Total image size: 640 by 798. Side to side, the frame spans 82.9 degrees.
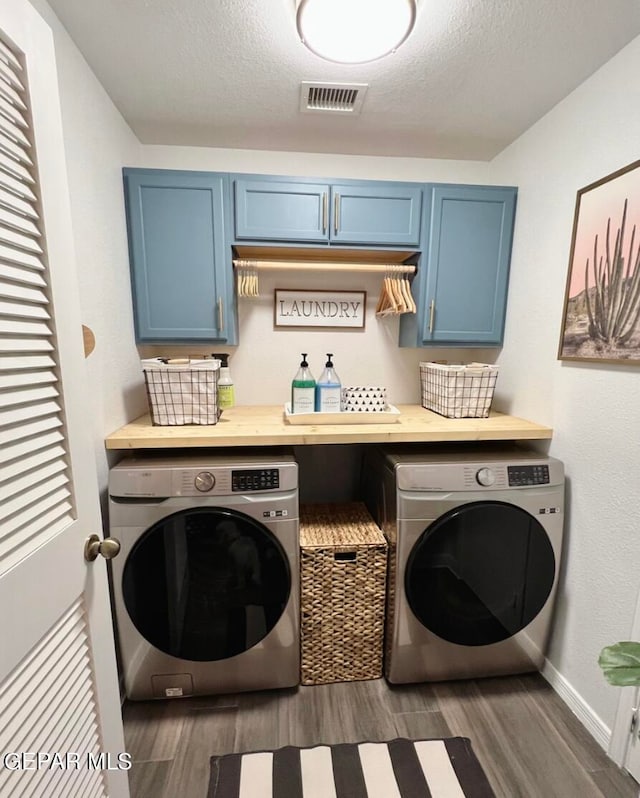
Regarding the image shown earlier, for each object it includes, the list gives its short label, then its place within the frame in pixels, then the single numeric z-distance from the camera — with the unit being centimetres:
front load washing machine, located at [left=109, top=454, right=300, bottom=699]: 138
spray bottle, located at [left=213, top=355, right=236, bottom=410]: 185
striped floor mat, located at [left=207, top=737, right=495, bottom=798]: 121
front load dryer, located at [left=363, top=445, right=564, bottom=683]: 147
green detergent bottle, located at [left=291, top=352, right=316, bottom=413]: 166
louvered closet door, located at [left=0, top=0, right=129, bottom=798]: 67
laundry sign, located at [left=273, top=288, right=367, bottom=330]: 208
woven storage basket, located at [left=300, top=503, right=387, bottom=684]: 154
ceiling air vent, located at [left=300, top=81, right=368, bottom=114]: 143
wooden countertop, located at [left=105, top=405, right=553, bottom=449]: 143
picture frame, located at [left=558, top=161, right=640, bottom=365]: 122
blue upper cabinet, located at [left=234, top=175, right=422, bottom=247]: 173
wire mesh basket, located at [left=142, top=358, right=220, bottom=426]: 153
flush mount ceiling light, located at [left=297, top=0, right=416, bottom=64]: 100
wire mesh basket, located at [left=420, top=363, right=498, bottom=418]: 171
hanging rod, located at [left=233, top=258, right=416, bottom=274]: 179
